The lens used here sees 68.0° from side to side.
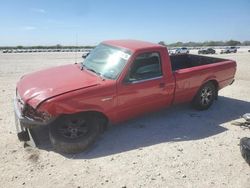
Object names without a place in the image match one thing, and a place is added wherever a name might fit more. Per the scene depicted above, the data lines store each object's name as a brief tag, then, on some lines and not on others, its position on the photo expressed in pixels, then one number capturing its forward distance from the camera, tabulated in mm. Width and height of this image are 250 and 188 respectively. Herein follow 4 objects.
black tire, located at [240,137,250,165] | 2922
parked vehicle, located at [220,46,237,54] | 35699
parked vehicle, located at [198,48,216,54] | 36266
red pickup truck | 3008
